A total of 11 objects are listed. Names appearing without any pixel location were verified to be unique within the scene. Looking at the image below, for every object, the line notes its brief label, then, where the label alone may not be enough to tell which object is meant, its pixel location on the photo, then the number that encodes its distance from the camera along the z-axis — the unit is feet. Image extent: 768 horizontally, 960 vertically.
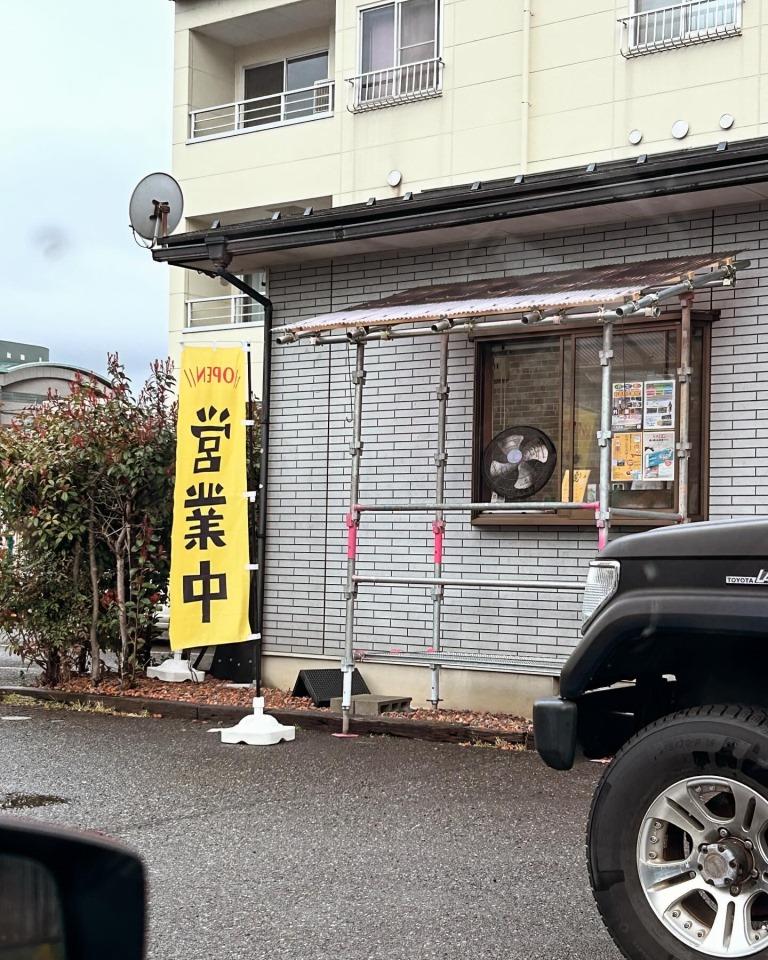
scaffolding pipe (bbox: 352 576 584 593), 27.63
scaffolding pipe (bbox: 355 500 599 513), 28.35
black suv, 12.20
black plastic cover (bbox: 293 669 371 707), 33.22
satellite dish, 36.22
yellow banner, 32.24
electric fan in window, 31.78
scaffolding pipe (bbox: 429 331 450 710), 32.48
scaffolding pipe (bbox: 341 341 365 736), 31.07
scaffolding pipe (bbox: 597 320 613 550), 27.32
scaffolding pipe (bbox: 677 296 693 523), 28.86
